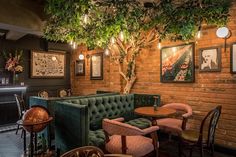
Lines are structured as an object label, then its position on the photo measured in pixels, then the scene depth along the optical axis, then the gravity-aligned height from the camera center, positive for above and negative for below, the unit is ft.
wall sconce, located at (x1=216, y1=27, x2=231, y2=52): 11.41 +2.48
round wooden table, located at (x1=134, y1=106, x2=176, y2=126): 10.21 -1.99
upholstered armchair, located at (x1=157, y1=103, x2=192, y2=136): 11.04 -2.87
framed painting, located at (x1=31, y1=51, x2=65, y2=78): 21.03 +1.22
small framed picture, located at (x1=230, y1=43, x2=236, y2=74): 11.31 +0.94
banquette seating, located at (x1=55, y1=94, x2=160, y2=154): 9.41 -2.40
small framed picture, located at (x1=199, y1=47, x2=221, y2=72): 12.06 +1.00
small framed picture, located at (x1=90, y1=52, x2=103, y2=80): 20.71 +0.92
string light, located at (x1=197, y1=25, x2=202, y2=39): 11.94 +2.53
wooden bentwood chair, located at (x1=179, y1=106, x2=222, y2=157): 9.60 -3.12
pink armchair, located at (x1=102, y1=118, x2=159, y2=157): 7.64 -2.85
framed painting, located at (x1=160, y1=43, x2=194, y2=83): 13.43 +0.85
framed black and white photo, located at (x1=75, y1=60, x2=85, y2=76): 22.84 +0.85
